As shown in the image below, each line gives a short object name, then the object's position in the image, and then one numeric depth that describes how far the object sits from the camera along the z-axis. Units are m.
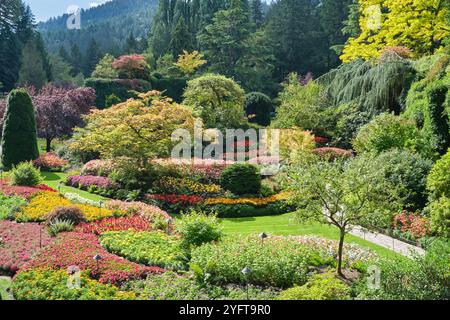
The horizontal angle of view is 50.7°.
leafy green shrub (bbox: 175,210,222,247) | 11.41
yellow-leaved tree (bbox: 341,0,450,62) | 21.22
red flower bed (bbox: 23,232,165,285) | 9.54
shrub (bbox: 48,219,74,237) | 12.38
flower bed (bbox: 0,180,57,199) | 15.88
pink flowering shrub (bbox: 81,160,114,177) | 19.33
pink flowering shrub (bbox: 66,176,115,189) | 18.38
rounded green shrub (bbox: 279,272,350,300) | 8.28
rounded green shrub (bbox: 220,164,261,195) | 17.69
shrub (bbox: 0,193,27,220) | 14.11
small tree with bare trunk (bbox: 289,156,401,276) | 9.62
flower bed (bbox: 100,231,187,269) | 10.46
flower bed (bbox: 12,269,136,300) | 8.52
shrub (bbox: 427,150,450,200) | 12.09
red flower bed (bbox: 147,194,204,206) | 16.52
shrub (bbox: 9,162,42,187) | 17.62
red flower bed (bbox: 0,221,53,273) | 10.36
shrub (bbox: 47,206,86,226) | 13.10
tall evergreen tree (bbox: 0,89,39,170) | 21.45
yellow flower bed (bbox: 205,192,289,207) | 16.55
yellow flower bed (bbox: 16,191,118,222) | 13.85
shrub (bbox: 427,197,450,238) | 11.24
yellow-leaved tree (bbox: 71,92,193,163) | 17.88
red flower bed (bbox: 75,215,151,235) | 12.77
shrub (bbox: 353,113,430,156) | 16.80
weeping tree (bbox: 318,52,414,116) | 22.38
